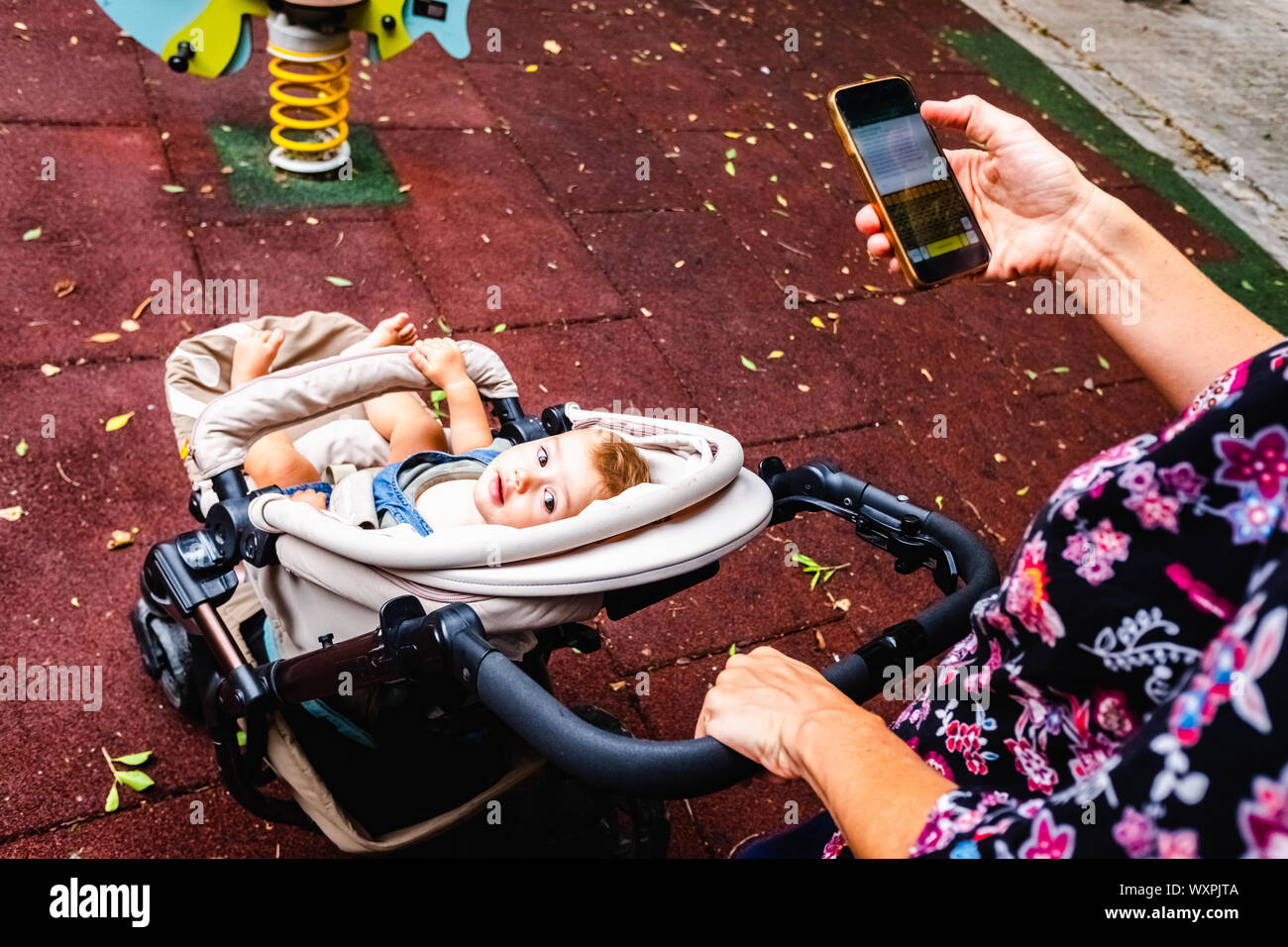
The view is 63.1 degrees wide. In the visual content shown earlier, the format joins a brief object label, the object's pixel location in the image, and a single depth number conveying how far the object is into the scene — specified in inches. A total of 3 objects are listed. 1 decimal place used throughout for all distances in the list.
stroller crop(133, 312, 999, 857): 60.4
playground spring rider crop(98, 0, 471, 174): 155.1
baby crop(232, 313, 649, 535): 79.6
